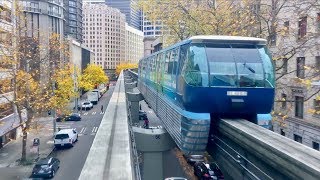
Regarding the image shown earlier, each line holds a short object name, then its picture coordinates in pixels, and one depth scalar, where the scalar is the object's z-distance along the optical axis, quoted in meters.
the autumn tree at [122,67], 81.19
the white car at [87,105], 36.13
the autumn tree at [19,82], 15.13
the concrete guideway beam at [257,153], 3.43
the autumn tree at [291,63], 14.22
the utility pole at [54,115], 20.89
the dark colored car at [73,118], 29.09
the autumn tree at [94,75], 46.54
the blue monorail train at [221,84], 5.87
